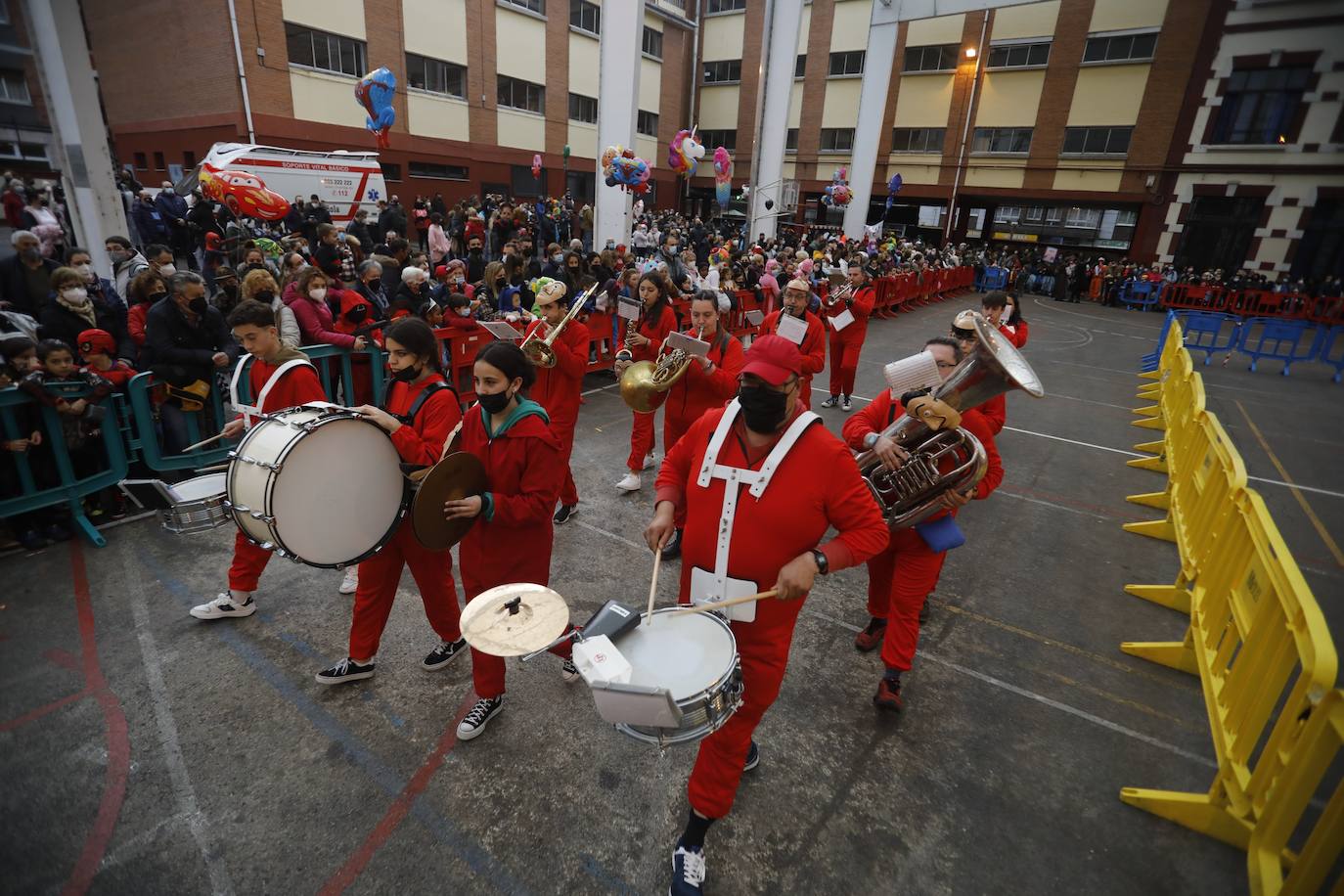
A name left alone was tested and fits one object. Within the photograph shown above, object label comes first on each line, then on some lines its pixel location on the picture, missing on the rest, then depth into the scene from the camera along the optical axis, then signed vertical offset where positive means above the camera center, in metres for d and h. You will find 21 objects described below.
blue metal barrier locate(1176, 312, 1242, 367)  15.48 -1.87
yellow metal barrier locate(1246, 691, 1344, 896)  2.37 -2.06
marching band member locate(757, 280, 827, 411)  6.41 -0.88
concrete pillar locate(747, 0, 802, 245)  18.02 +3.29
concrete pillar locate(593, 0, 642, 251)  13.57 +2.69
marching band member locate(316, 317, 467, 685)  3.37 -1.24
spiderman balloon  18.84 +2.88
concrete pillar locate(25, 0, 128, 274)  7.71 +0.68
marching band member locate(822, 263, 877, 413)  9.57 -1.49
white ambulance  14.59 +0.43
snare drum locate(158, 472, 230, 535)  3.64 -1.74
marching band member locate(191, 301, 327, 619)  3.79 -1.12
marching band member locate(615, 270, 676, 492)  5.97 -1.06
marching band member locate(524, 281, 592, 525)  5.18 -1.29
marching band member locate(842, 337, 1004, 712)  3.83 -1.86
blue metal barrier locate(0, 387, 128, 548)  4.85 -2.19
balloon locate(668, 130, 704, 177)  19.36 +1.89
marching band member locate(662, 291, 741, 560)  5.38 -1.25
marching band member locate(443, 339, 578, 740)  3.12 -1.29
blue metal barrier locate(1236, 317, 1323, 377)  14.82 -1.85
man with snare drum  2.51 -1.13
